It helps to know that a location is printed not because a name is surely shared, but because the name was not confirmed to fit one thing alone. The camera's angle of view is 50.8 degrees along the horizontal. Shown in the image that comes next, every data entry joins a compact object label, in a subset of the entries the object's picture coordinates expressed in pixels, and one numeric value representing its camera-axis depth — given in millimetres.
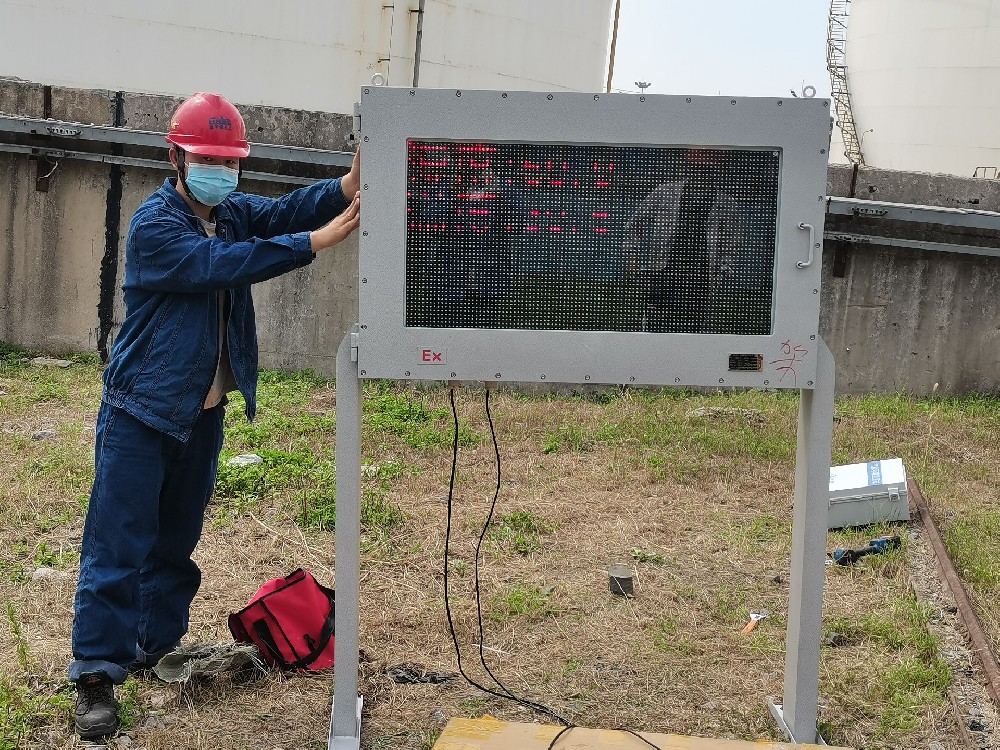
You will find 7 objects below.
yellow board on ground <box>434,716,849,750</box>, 3258
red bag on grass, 4098
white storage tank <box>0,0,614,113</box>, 10664
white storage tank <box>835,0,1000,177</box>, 15766
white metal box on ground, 5969
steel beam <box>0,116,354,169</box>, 8570
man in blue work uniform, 3451
